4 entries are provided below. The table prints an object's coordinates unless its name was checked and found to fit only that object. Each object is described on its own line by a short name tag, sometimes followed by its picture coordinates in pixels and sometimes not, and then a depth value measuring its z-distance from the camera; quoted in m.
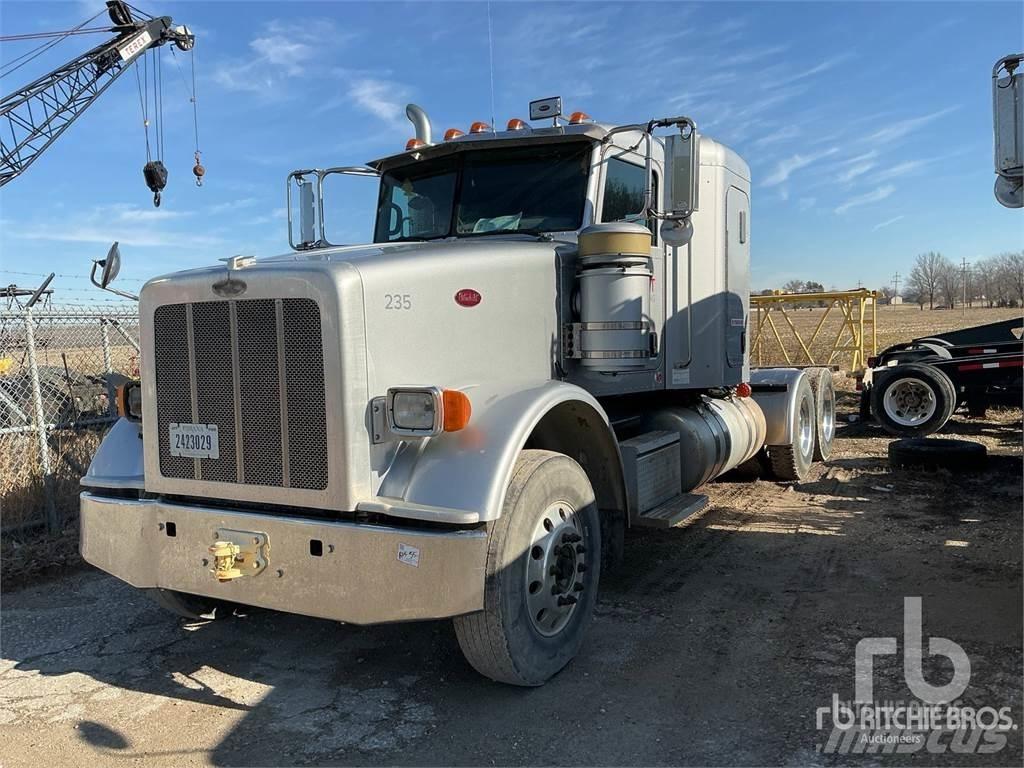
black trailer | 10.42
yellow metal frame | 17.03
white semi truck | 3.14
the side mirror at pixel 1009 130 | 3.91
